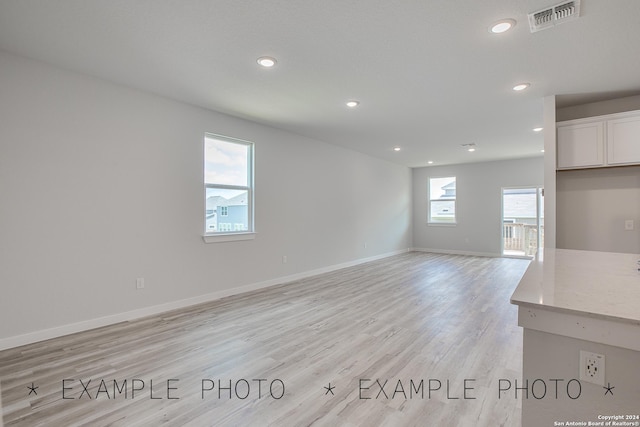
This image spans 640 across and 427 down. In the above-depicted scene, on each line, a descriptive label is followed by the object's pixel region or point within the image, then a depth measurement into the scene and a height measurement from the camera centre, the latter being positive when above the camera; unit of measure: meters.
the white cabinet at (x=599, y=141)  3.41 +0.85
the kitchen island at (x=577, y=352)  0.93 -0.45
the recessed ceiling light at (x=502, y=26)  2.23 +1.41
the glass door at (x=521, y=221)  7.83 -0.16
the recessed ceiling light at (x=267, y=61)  2.79 +1.43
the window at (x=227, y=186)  4.34 +0.44
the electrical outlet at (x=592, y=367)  0.96 -0.48
